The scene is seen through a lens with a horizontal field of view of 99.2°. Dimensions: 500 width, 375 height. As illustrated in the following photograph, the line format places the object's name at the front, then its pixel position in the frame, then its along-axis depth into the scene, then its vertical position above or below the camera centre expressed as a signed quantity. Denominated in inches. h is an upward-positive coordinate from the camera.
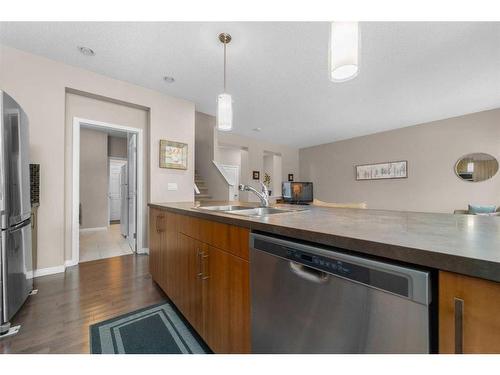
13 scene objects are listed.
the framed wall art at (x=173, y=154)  132.3 +20.8
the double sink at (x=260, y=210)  60.9 -7.0
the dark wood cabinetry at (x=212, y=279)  37.6 -19.9
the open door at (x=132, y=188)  131.6 -0.7
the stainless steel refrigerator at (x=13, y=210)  55.7 -6.6
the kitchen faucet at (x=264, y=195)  67.6 -2.7
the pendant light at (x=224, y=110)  70.3 +25.4
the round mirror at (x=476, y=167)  158.6 +15.3
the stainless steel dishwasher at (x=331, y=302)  19.4 -13.1
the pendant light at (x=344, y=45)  37.1 +25.2
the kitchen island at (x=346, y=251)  16.6 -8.1
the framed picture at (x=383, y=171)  201.5 +16.5
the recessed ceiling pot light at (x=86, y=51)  91.5 +59.6
